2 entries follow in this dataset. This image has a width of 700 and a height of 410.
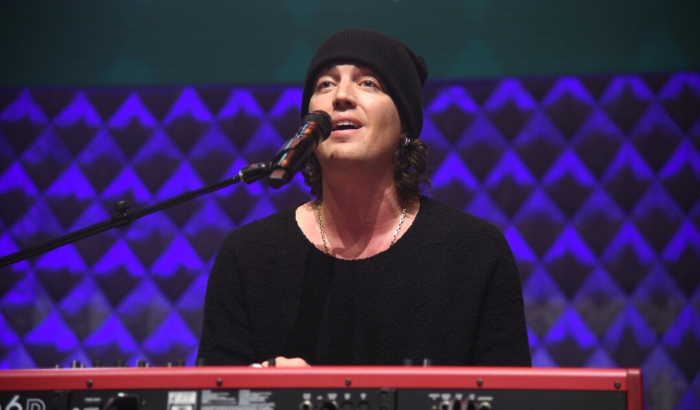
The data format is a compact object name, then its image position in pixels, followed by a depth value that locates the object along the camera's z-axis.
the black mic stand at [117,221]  4.86
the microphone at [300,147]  4.78
